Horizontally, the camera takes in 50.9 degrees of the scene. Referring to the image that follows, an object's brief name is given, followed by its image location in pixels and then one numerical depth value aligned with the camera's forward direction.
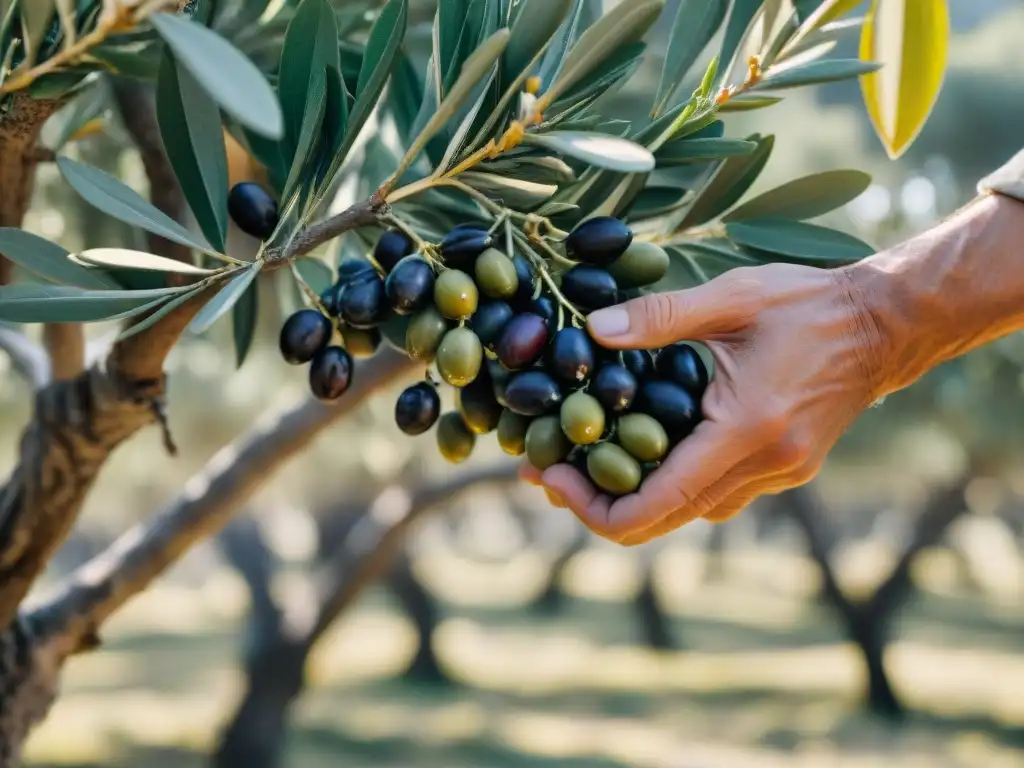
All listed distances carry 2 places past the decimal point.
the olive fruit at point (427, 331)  1.00
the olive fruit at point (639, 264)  1.06
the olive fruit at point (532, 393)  0.97
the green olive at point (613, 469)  0.99
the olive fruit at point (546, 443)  1.00
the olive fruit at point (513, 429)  1.05
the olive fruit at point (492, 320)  0.99
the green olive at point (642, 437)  0.99
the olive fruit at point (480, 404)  1.06
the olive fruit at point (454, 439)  1.12
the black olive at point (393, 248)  1.07
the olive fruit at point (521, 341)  0.96
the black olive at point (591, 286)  1.00
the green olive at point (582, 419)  0.96
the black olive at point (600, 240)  0.98
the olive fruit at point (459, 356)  0.98
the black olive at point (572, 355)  0.96
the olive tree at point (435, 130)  0.85
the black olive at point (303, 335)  1.07
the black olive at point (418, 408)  1.10
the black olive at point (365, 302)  1.04
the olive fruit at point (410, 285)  0.97
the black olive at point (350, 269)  1.16
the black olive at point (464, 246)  0.99
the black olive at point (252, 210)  1.05
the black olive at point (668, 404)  1.02
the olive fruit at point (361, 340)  1.12
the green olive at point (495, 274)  0.97
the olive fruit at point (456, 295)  0.96
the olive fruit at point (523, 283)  1.01
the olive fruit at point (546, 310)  1.00
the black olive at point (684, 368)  1.04
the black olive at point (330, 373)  1.09
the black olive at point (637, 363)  1.03
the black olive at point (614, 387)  0.97
